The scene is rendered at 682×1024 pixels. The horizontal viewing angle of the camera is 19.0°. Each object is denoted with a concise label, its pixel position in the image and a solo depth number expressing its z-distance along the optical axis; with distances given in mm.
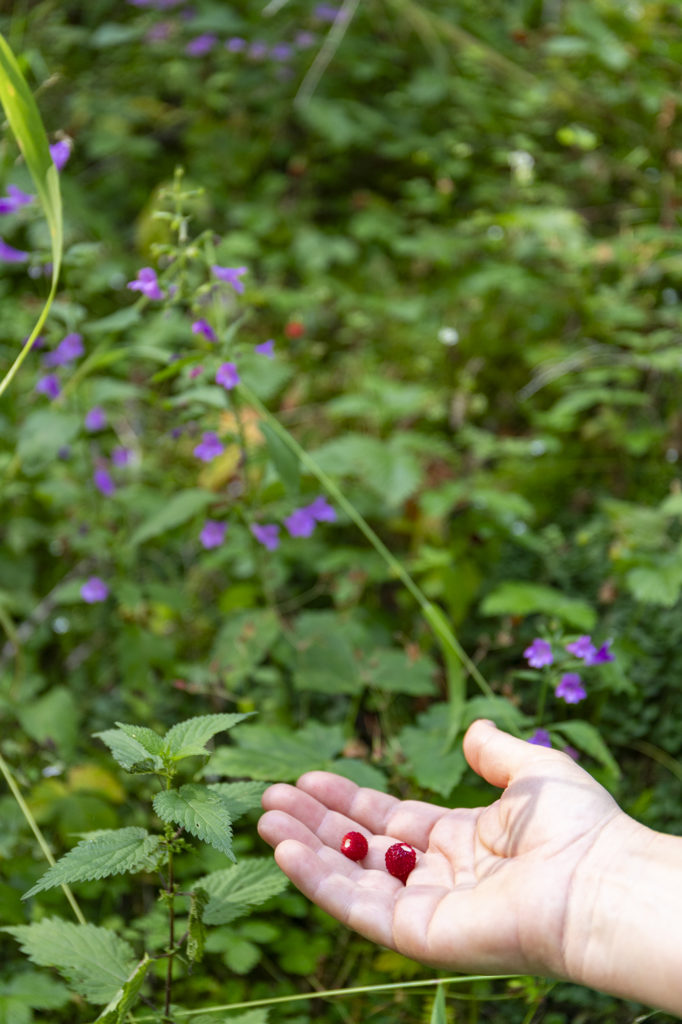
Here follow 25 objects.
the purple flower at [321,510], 1117
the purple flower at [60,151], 1063
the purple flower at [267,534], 1089
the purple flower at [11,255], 1114
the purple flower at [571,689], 990
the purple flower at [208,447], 1057
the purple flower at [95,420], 1156
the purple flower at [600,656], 984
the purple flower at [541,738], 966
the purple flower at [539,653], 978
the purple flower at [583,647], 978
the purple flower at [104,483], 1202
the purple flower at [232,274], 1003
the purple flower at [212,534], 1097
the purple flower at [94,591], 1127
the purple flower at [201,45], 2010
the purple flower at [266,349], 1030
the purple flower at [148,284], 1001
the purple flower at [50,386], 1126
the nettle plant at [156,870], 837
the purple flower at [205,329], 1007
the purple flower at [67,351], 1104
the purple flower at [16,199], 1083
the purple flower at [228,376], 1007
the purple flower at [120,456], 1253
